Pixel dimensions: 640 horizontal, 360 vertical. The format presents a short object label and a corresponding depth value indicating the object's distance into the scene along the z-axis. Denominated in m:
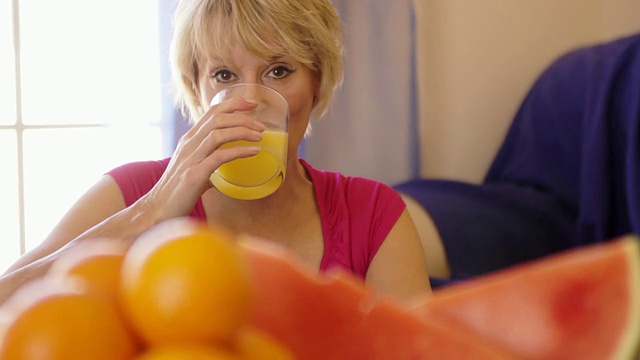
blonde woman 1.17
